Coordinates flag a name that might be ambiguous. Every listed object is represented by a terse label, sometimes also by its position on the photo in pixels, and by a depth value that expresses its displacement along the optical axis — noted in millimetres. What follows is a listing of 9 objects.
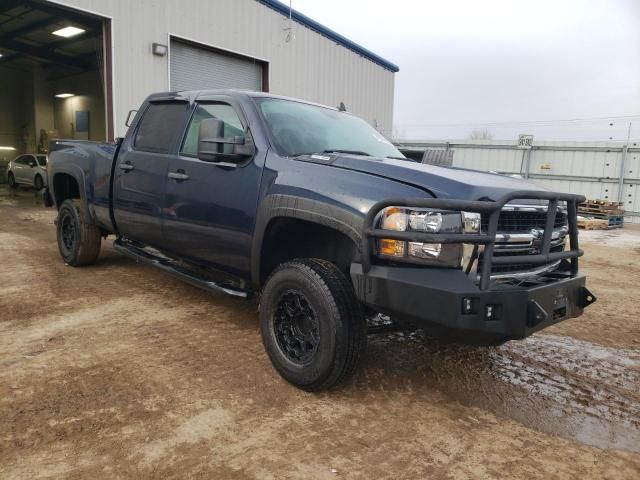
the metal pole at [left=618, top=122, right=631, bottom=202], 15516
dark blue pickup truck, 2588
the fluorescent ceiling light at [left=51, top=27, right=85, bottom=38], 17234
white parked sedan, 18797
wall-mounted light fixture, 10984
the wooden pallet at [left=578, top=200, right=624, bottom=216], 14362
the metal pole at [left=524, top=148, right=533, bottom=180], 17000
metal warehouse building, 10586
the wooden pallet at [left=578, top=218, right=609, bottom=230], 13719
